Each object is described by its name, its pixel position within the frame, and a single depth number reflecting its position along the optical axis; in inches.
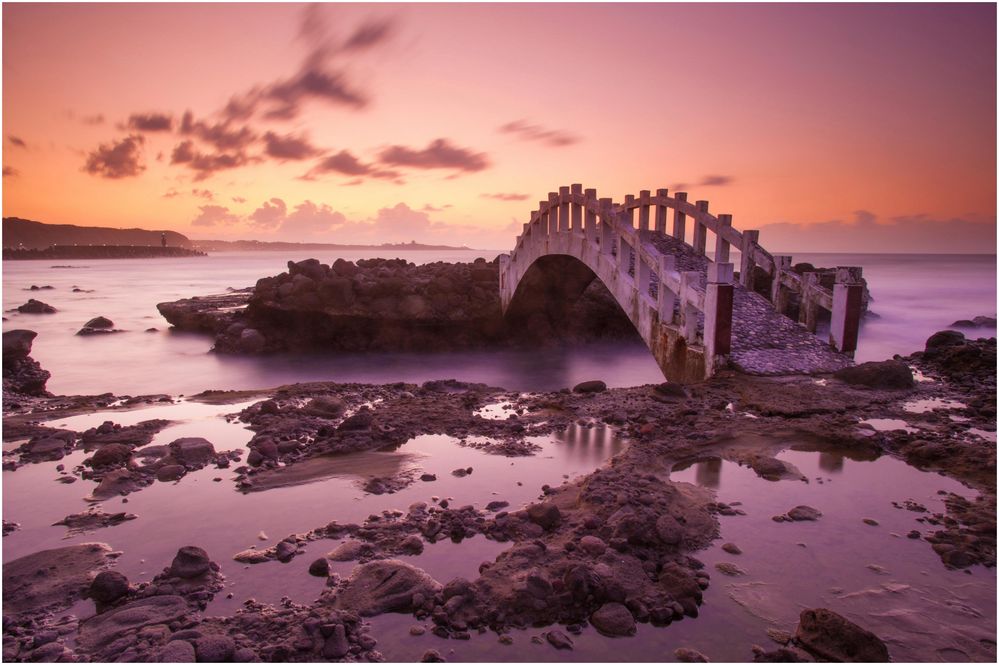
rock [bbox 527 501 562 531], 201.9
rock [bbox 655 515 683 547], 185.6
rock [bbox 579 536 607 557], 179.3
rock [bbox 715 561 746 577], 175.2
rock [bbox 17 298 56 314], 1233.4
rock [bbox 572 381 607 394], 394.6
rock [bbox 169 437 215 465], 279.3
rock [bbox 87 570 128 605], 167.8
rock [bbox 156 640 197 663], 139.3
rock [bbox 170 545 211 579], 177.3
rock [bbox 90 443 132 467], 274.4
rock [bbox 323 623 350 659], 144.3
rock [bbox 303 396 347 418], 354.6
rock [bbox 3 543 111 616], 169.6
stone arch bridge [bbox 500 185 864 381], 399.2
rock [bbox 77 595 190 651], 150.6
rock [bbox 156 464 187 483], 261.7
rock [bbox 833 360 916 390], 362.9
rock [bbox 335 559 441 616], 161.8
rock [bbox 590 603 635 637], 150.9
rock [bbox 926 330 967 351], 531.2
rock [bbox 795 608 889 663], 137.7
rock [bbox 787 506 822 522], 209.5
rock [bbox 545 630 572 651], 146.7
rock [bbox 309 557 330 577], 178.7
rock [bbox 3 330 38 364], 537.3
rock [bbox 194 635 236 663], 141.6
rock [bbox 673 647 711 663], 140.7
